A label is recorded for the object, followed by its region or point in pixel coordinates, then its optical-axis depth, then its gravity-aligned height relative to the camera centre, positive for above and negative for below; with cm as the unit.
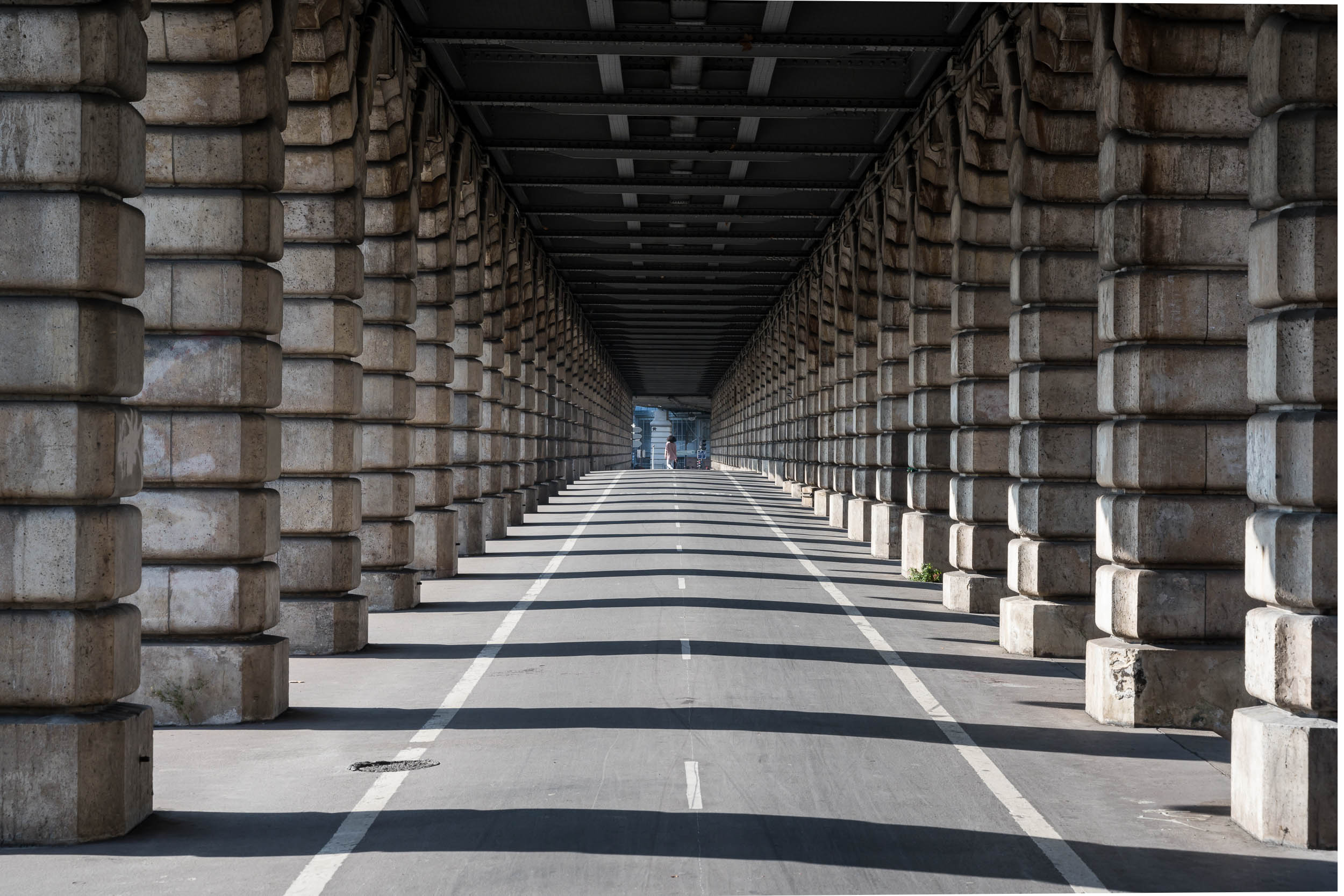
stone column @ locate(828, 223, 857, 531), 3766 +226
